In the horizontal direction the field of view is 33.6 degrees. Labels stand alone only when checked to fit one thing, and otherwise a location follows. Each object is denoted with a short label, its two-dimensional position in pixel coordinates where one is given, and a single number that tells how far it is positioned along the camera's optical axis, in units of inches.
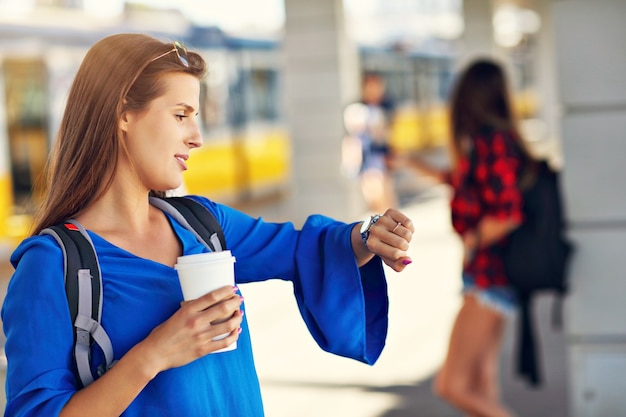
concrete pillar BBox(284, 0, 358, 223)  519.5
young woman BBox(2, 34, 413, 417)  62.4
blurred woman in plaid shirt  171.9
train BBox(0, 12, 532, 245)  521.7
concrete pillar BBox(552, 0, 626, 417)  175.0
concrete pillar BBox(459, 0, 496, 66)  647.1
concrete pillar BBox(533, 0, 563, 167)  1013.2
